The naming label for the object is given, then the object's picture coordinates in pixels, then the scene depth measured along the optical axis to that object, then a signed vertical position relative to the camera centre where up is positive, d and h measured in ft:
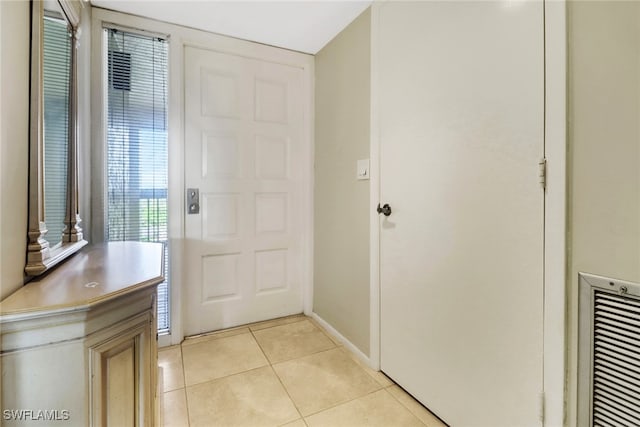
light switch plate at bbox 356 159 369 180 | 6.10 +0.88
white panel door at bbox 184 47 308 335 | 7.18 +0.61
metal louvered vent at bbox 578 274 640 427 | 2.68 -1.29
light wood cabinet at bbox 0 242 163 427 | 2.19 -1.11
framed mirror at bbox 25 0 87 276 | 2.99 +0.85
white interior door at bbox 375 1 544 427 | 3.43 +0.10
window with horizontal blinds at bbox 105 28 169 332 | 6.41 +1.52
